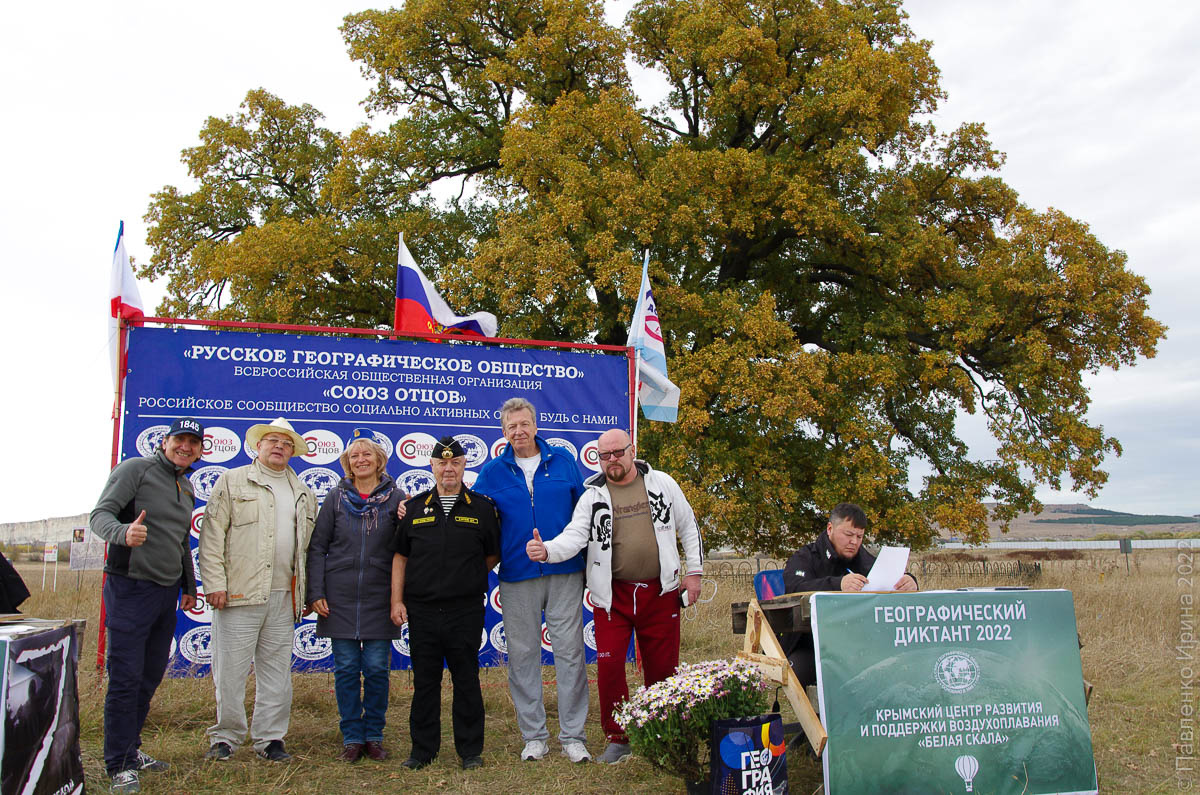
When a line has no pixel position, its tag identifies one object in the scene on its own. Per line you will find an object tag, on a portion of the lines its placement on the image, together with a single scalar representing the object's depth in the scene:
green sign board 3.79
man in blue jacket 4.90
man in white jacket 4.80
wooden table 4.09
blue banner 6.55
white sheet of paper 4.27
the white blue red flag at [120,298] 6.39
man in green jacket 4.28
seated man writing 4.73
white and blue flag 7.75
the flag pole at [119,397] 6.31
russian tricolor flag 8.28
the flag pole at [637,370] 7.66
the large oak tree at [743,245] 12.62
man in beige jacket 4.71
